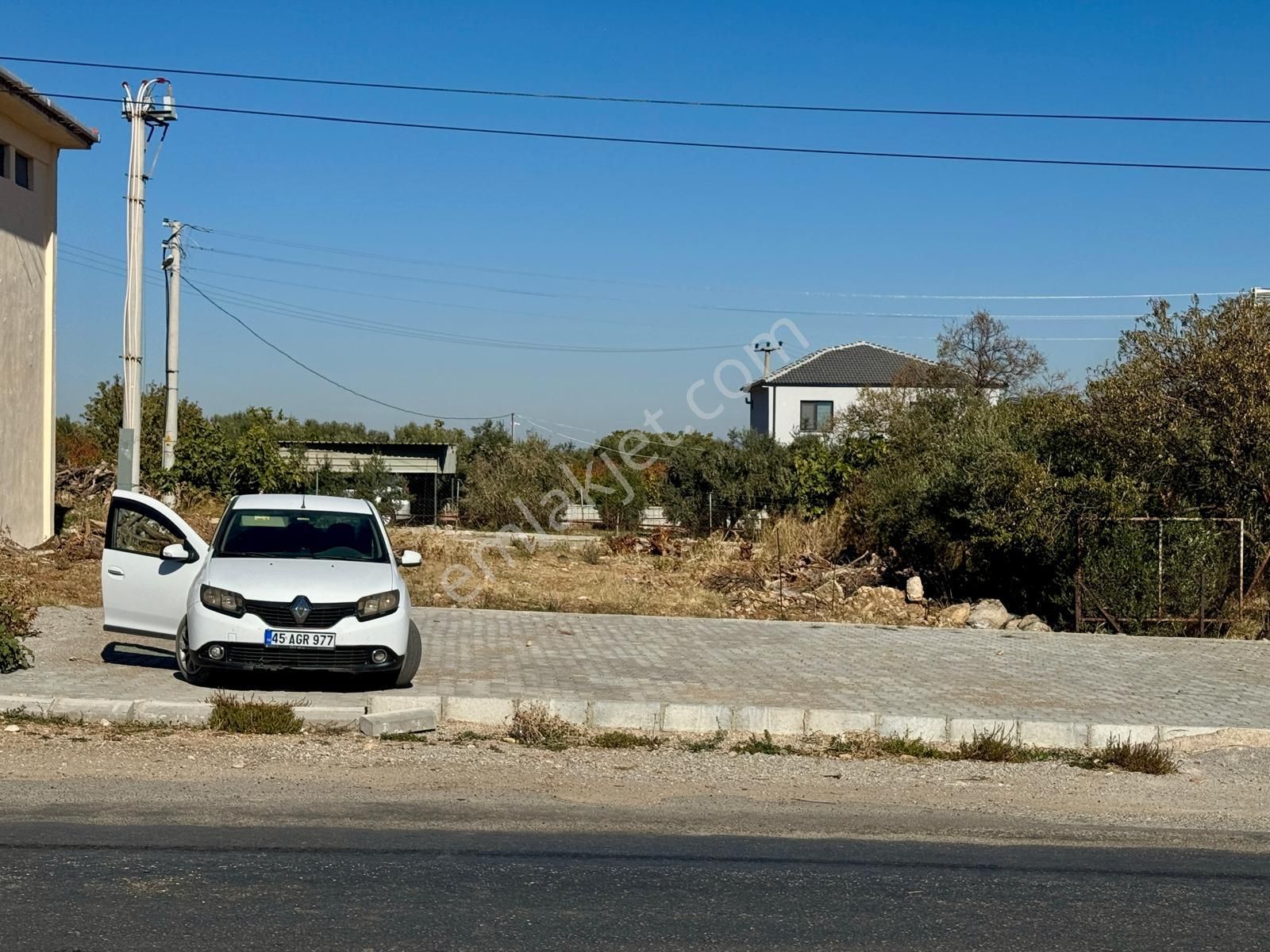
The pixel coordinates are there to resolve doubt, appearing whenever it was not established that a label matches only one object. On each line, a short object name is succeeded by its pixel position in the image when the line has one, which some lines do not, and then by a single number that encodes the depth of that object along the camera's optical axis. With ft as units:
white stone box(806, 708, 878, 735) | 32.60
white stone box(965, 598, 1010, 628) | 59.57
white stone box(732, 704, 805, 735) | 32.48
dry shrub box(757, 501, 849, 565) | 86.28
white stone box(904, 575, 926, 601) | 69.05
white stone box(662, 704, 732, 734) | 32.40
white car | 32.63
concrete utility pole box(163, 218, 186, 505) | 89.35
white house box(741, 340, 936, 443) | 216.54
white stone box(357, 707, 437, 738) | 29.68
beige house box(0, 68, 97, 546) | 68.13
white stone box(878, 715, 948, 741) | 32.40
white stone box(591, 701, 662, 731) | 32.30
